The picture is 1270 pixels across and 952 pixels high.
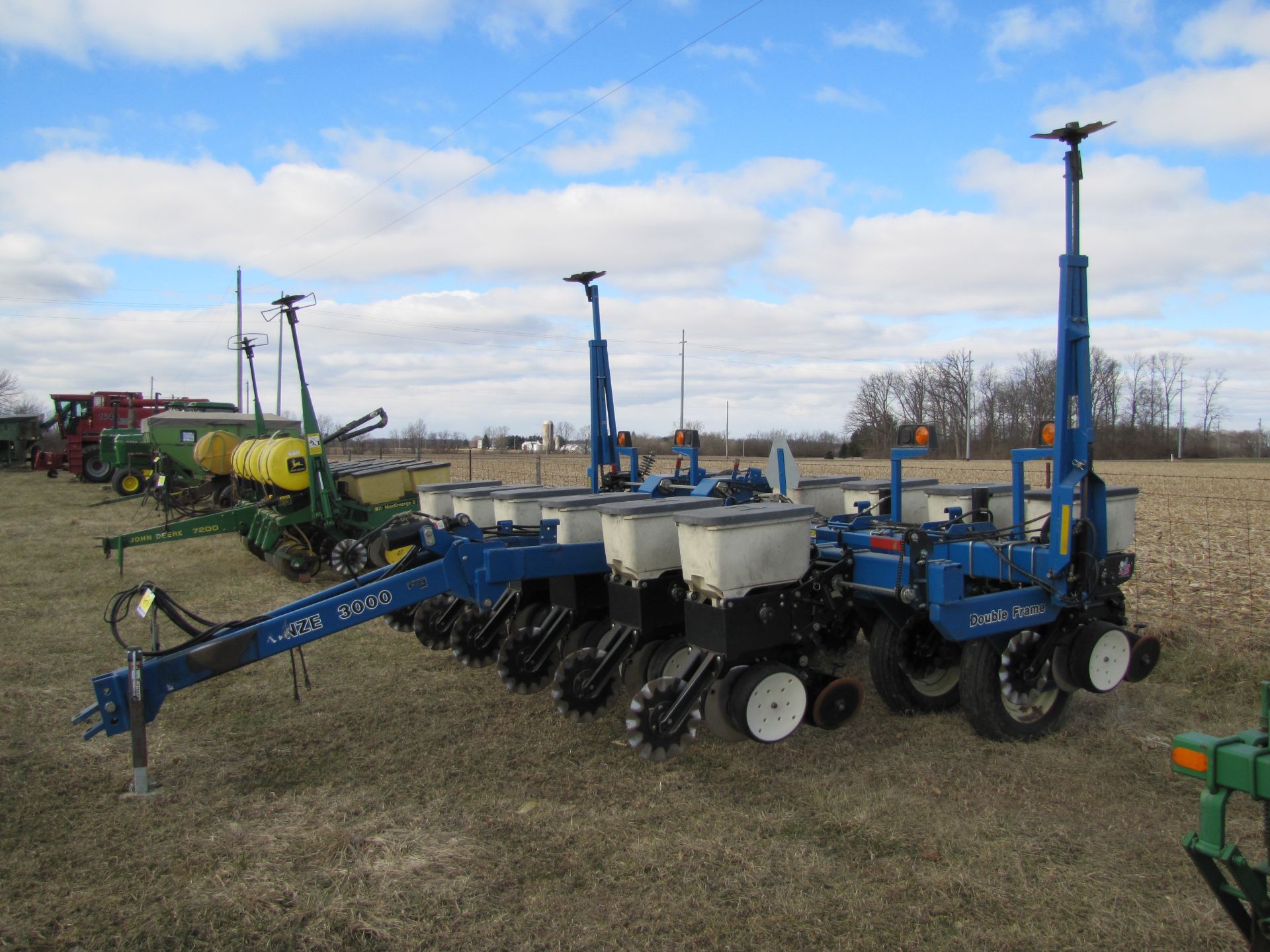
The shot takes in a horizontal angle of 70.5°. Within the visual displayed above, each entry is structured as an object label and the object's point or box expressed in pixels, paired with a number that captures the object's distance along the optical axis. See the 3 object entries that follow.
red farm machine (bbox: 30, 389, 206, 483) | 27.47
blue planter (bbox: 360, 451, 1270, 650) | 7.34
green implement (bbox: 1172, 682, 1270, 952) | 2.32
